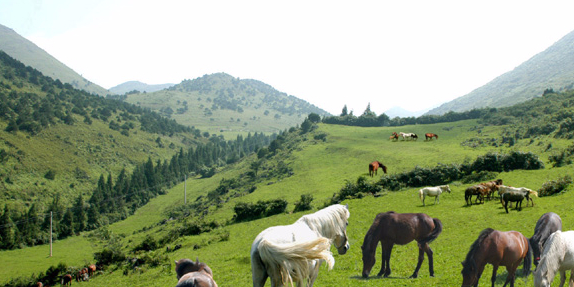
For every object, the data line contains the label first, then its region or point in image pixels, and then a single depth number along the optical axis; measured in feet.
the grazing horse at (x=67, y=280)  124.57
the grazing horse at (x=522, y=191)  92.50
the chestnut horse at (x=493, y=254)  39.78
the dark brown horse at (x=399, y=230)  49.60
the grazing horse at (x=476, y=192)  105.81
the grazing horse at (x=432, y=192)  117.70
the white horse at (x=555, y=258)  35.65
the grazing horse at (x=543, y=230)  45.34
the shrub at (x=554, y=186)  105.00
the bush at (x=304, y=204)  153.58
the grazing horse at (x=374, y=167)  188.36
